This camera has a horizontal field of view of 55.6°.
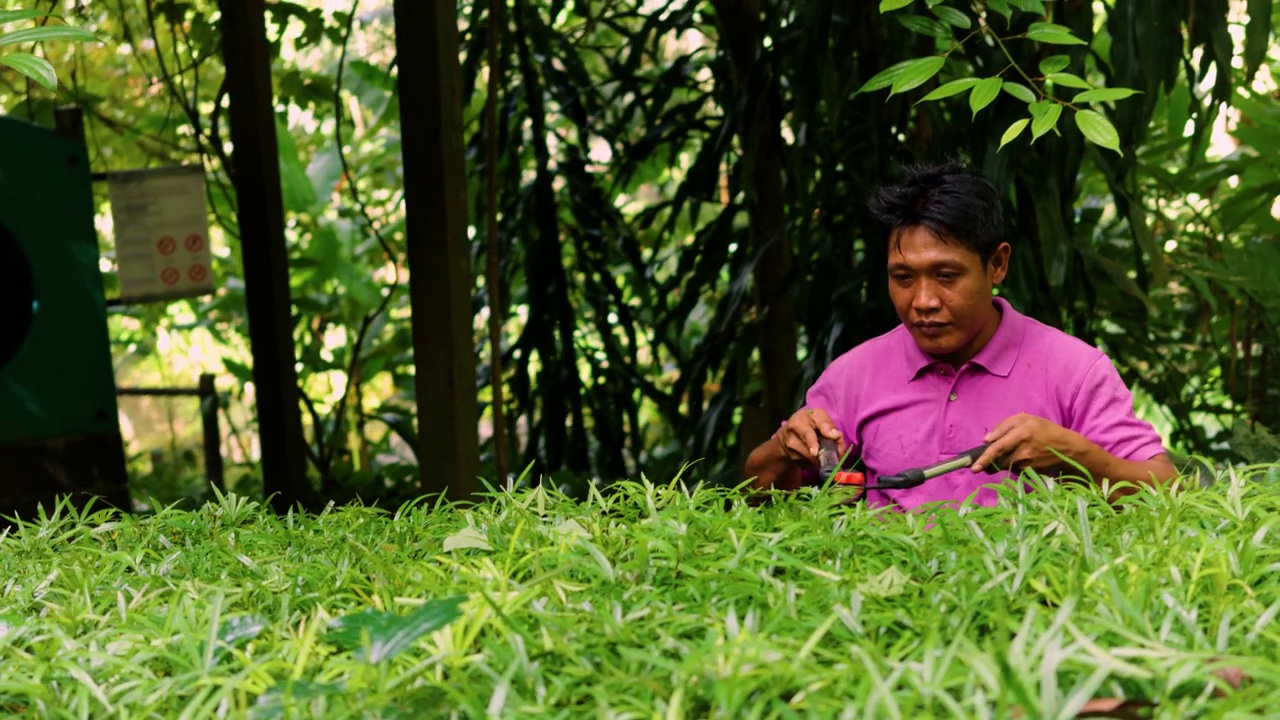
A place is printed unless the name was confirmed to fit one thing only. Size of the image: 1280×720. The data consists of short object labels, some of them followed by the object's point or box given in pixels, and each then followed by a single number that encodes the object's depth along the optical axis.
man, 1.74
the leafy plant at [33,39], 1.10
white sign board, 2.94
